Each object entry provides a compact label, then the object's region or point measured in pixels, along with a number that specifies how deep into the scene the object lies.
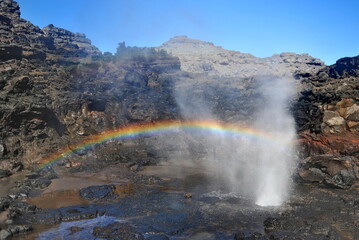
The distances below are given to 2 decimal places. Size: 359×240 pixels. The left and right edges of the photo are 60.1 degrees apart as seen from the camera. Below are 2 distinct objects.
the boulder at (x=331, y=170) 13.32
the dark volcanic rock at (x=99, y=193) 12.16
